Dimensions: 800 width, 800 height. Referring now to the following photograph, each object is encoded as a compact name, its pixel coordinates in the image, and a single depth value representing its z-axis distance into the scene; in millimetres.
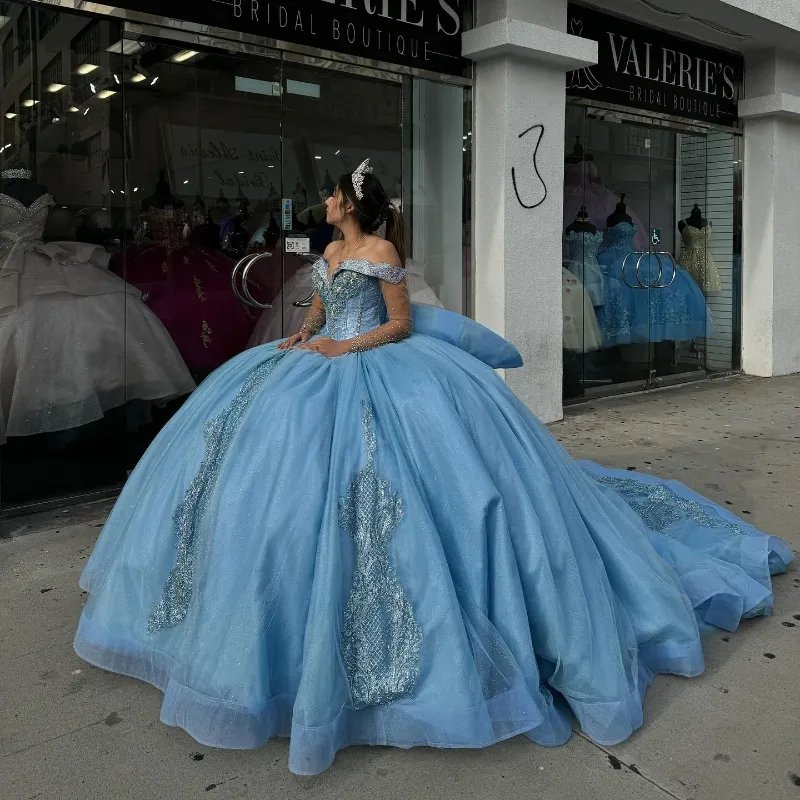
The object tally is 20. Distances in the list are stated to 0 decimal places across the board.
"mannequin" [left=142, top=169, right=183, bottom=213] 4785
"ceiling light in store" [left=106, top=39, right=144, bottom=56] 4480
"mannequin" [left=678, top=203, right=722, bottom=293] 8398
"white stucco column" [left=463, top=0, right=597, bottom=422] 5882
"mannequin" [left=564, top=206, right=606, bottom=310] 7016
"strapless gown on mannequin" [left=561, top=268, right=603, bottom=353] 7031
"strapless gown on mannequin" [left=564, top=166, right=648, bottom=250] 6914
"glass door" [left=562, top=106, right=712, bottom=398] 7102
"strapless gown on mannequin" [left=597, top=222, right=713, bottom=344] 7609
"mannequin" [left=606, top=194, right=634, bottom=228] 7520
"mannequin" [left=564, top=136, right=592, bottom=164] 6883
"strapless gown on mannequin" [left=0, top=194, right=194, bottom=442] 4320
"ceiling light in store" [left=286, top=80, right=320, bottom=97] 5268
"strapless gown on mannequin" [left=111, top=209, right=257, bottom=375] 4840
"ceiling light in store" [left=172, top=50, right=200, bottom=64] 4773
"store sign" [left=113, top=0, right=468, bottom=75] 4750
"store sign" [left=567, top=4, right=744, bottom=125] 6891
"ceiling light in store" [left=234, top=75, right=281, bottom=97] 5078
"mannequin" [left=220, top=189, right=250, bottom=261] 5152
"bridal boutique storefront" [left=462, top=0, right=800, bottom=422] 6059
